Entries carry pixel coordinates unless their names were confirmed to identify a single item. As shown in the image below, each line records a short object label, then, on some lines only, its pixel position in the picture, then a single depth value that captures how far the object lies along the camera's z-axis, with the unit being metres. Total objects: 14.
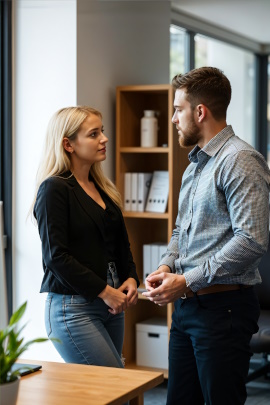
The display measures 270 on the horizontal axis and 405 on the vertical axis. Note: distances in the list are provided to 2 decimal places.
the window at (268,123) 7.57
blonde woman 2.43
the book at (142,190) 4.25
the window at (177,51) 5.87
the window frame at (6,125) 4.04
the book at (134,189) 4.27
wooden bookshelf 4.13
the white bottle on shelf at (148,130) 4.29
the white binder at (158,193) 4.18
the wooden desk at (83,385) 1.77
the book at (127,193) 4.28
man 2.13
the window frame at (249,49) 5.81
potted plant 1.55
